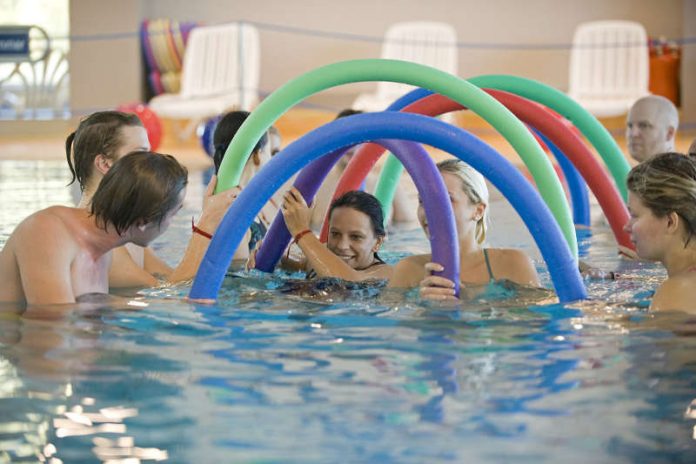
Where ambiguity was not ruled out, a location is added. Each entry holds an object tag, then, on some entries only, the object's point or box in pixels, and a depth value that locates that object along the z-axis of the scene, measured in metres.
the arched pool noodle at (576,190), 11.98
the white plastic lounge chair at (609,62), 22.98
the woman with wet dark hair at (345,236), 8.46
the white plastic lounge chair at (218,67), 23.79
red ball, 21.48
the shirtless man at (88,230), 6.81
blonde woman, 8.04
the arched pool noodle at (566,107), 10.13
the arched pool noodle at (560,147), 9.29
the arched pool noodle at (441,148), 6.99
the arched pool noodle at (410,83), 7.62
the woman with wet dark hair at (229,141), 9.44
